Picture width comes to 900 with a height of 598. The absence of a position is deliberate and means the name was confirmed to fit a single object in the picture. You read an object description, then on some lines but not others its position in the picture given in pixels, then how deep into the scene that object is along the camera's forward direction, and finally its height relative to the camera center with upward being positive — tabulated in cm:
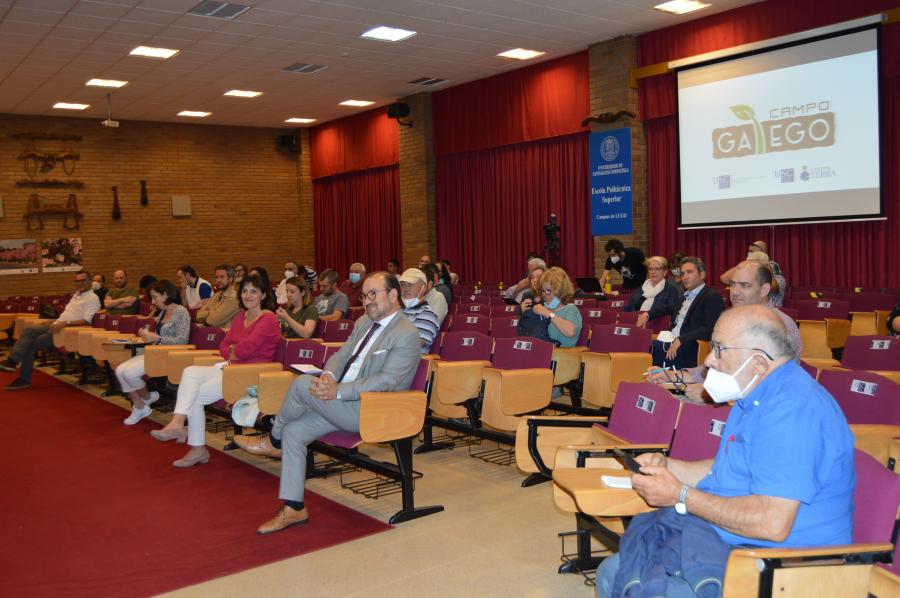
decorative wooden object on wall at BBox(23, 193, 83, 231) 1542 +101
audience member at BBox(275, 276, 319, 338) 643 -48
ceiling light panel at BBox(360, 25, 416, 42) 1049 +294
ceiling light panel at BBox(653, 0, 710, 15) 959 +289
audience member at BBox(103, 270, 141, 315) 962 -50
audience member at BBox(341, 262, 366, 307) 1020 -47
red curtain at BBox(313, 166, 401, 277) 1650 +74
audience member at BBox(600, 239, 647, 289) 1034 -26
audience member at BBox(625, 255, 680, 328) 632 -45
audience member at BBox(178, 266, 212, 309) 1007 -40
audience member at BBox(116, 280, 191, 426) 679 -68
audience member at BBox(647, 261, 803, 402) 377 -22
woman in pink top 543 -74
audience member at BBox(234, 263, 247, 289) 1098 -22
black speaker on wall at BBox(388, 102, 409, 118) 1487 +267
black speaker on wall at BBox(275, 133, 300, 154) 1841 +261
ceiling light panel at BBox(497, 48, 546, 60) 1184 +293
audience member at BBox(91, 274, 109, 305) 1105 -38
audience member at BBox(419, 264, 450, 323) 641 -43
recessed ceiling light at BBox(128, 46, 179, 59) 1097 +293
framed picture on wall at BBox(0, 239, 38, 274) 1518 +14
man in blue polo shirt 201 -64
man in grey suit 409 -70
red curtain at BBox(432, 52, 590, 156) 1213 +235
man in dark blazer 488 -48
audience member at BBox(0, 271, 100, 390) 944 -78
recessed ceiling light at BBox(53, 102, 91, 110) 1461 +293
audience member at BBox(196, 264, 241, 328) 752 -49
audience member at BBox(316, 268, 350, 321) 771 -47
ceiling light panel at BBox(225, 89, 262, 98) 1418 +296
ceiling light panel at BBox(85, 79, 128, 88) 1289 +294
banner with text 1138 +89
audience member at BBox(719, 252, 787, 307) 473 -32
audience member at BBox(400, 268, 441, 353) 547 -40
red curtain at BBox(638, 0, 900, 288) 890 +71
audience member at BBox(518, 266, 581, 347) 561 -47
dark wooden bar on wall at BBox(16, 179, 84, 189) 1547 +156
